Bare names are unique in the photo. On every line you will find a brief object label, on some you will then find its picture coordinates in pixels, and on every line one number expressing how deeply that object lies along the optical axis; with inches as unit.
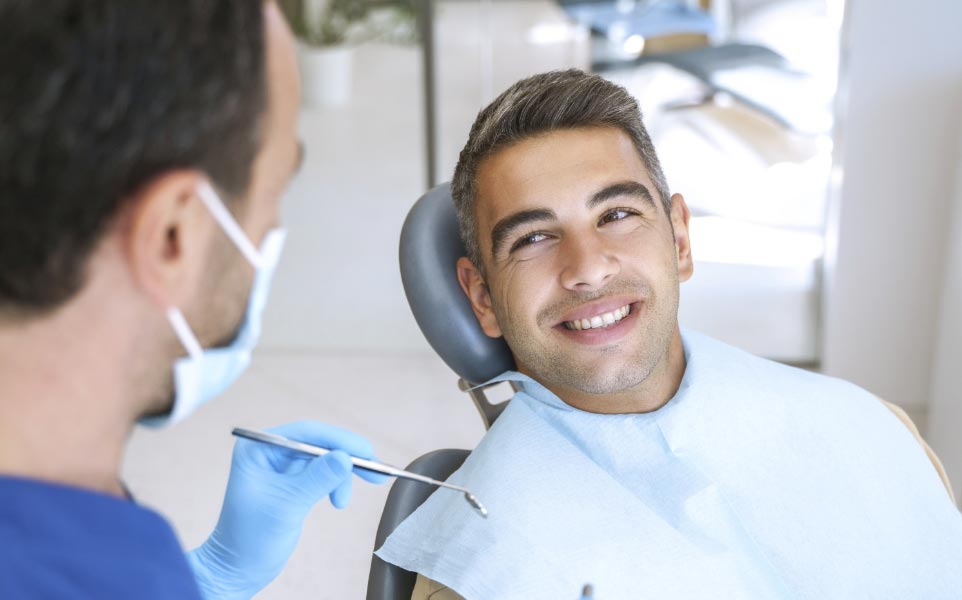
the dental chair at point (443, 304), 57.7
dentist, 27.5
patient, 51.9
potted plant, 123.1
